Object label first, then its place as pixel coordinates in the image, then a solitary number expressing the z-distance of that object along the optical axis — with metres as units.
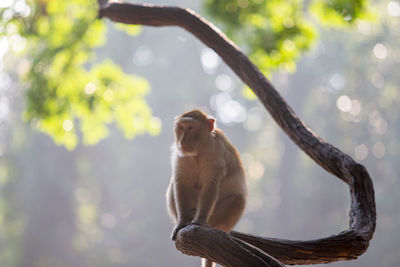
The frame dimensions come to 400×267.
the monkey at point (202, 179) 5.95
